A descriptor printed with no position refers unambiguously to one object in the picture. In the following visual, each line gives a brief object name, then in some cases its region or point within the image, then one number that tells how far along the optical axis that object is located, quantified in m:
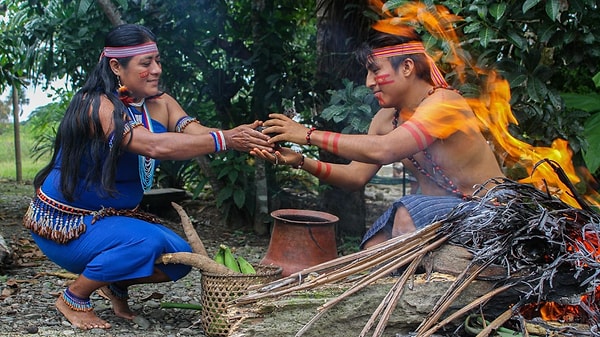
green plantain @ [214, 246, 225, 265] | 4.21
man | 3.82
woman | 3.86
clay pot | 4.53
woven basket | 3.68
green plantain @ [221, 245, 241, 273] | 4.19
